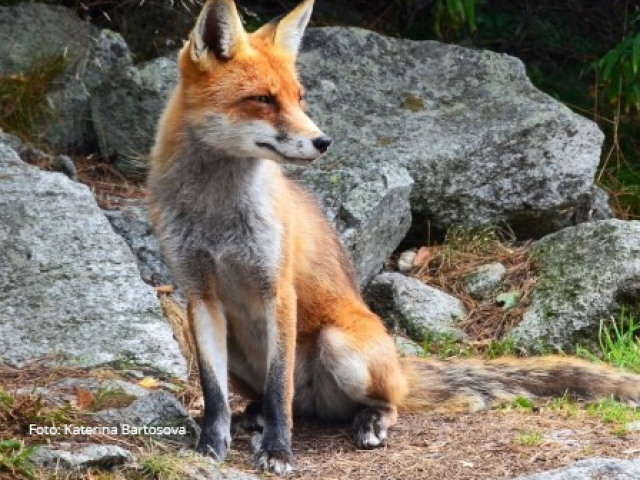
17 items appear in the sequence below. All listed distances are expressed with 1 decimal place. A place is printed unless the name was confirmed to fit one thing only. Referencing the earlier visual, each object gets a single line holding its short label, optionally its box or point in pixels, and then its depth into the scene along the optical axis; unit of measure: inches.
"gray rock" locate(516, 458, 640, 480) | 410.0
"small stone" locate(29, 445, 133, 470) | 412.2
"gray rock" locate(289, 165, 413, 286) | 705.0
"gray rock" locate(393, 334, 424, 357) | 666.2
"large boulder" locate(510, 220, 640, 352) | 681.0
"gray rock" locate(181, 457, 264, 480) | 426.0
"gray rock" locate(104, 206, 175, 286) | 700.7
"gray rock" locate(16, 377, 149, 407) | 505.8
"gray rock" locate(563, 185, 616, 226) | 821.9
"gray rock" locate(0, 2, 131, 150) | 808.9
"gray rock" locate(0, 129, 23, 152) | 738.2
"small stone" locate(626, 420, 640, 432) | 500.1
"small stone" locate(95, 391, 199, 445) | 469.1
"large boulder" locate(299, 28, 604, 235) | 773.9
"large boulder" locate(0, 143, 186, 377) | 585.3
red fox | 475.2
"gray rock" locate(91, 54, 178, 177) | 786.2
